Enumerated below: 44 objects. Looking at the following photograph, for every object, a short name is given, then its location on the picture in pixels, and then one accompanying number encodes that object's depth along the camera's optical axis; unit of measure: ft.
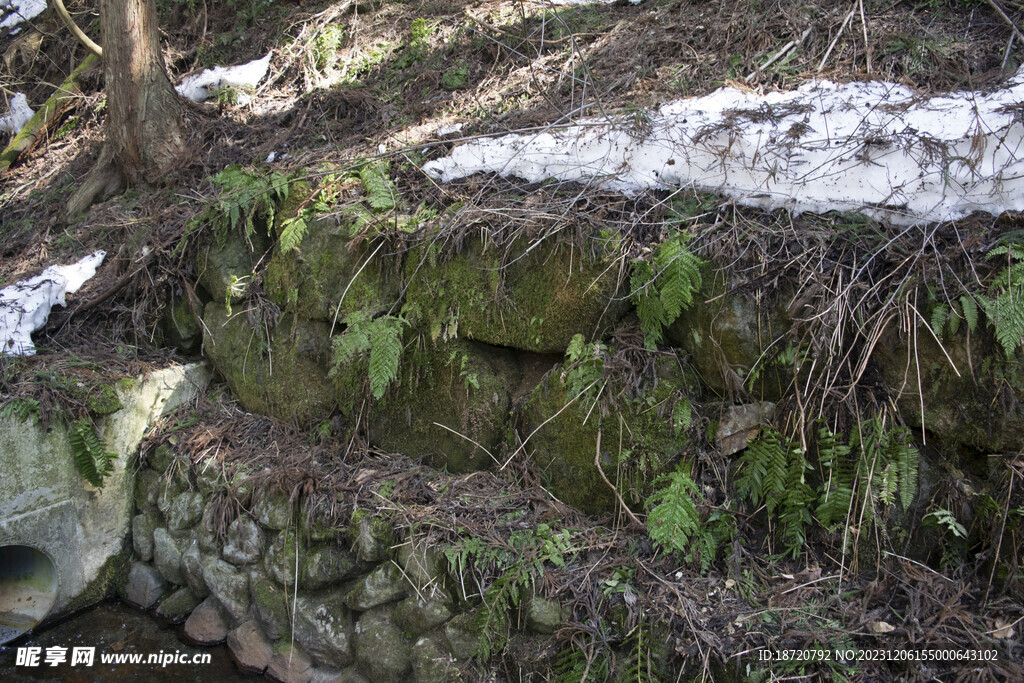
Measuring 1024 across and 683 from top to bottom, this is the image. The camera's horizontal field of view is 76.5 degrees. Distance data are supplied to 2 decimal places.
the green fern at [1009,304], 9.47
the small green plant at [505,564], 11.17
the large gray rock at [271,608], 14.08
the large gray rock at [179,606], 15.78
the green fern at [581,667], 10.31
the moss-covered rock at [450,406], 14.02
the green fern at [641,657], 10.02
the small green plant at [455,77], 19.17
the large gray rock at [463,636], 11.62
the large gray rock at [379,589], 12.67
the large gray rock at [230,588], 14.76
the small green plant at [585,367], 12.16
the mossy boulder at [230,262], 17.52
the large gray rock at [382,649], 12.57
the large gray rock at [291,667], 13.66
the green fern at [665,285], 11.20
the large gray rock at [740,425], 11.25
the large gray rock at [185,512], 15.84
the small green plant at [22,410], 14.97
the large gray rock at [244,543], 14.56
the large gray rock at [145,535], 16.71
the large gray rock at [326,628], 13.42
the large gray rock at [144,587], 16.37
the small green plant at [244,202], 16.96
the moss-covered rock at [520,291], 12.42
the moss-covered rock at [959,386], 9.81
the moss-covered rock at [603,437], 11.75
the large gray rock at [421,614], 12.05
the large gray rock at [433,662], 11.80
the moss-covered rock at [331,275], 15.19
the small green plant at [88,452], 15.62
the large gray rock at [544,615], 10.91
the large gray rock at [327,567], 13.35
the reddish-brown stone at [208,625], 14.96
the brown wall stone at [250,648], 14.05
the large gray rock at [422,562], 12.03
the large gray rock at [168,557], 16.12
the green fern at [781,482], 10.71
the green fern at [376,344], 13.83
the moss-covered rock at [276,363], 16.43
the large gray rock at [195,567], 15.40
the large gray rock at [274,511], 14.17
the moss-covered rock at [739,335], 11.07
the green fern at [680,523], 10.80
